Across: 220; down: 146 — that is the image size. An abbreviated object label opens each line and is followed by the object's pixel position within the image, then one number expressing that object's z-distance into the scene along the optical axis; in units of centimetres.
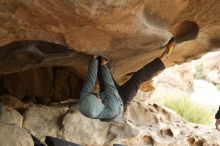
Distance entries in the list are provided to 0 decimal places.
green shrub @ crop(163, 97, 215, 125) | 717
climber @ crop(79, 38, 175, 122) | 308
